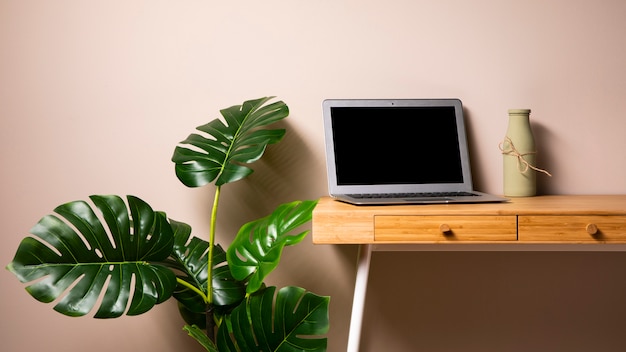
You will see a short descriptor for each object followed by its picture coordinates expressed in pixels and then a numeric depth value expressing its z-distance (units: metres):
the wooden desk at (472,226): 1.52
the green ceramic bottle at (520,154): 1.85
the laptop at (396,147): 1.86
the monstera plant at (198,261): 1.49
